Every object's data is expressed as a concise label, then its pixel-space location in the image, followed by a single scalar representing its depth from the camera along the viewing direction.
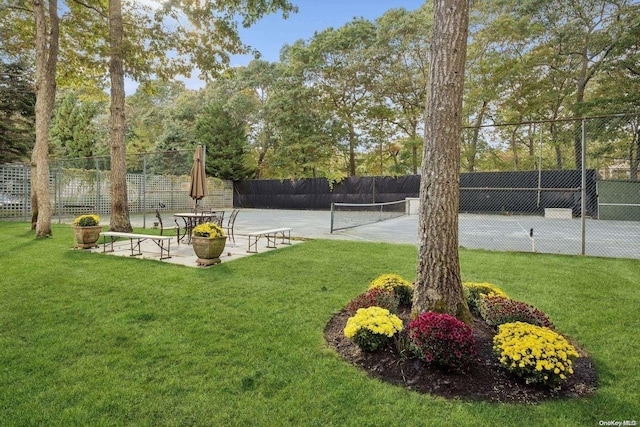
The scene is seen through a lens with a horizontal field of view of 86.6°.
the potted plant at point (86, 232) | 6.34
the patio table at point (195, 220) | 7.18
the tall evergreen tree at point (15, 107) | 12.89
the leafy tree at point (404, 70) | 19.25
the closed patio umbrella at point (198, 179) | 7.35
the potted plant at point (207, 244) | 5.05
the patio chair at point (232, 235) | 7.52
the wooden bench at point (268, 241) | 6.41
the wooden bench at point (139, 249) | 5.63
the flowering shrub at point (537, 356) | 1.95
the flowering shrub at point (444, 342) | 2.11
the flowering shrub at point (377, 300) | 2.91
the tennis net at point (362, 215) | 11.50
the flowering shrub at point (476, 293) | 3.04
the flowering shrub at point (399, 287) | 3.19
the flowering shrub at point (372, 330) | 2.35
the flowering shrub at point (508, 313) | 2.61
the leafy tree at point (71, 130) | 20.28
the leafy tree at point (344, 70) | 20.78
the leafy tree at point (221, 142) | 22.02
